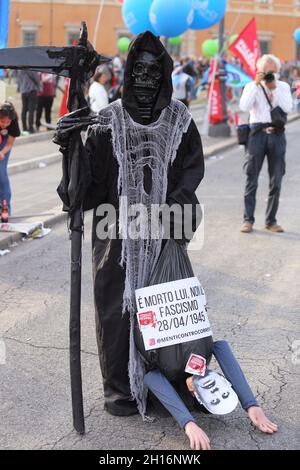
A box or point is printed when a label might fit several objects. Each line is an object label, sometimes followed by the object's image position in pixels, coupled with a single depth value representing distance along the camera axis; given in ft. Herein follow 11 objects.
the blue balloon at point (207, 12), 46.11
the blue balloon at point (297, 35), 117.86
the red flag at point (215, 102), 58.47
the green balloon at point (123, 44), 127.01
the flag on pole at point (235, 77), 57.82
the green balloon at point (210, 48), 110.62
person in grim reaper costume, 12.84
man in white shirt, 27.40
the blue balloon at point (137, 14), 42.14
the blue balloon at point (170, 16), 40.32
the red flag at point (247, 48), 48.80
